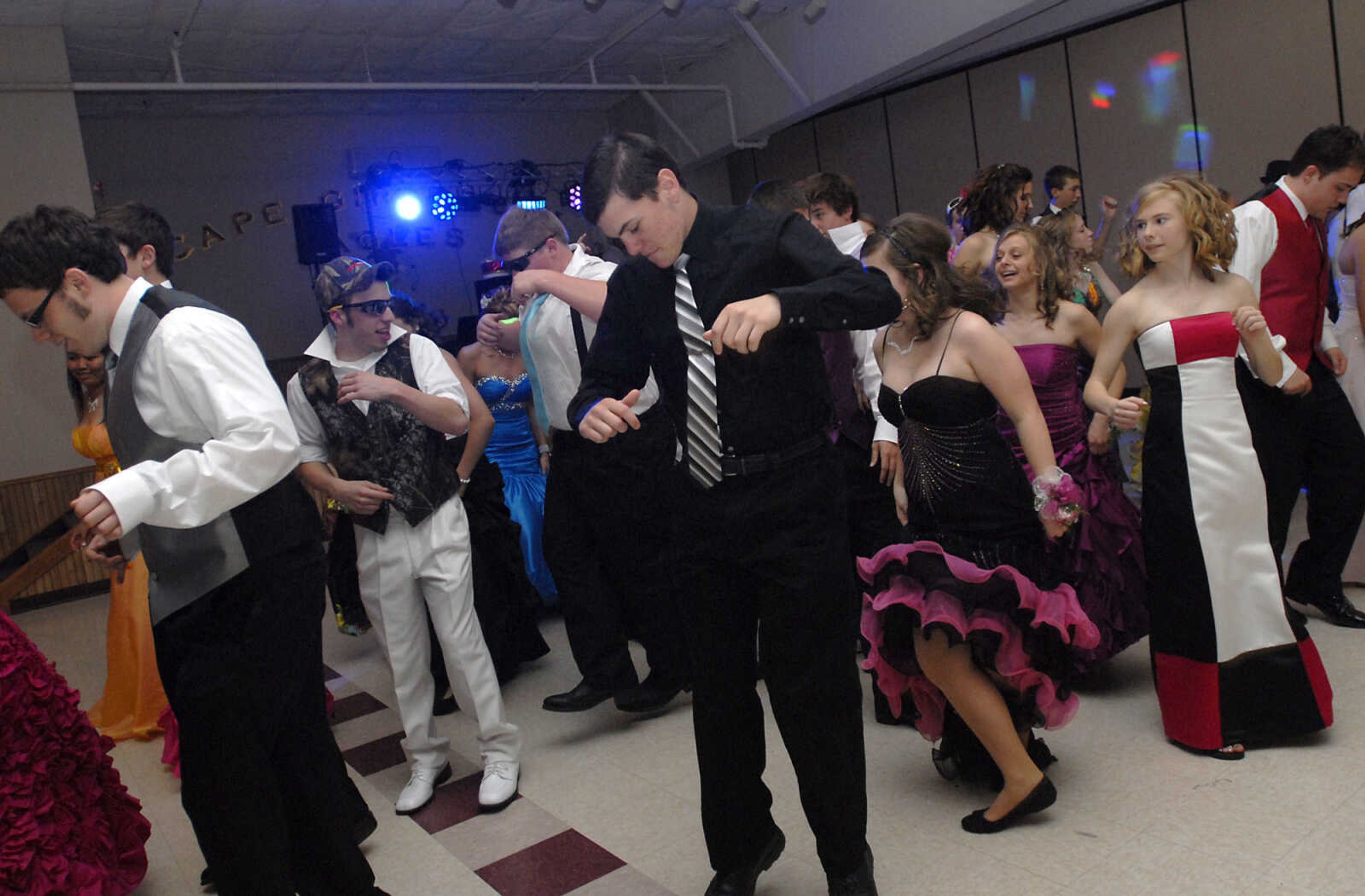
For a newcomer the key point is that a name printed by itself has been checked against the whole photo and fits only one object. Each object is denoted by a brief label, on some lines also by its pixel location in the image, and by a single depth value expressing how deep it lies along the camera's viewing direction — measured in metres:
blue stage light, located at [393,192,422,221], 9.96
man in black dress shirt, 1.90
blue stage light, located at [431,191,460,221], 10.17
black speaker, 9.35
